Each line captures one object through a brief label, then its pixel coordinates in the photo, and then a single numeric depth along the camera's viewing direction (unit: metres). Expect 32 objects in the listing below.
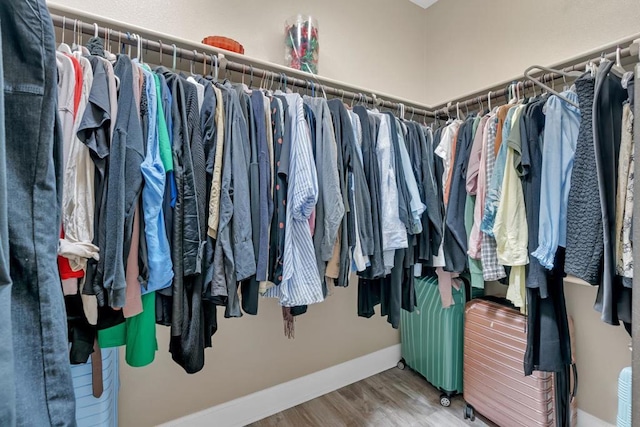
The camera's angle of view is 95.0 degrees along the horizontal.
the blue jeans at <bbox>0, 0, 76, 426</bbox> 0.33
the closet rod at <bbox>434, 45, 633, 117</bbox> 1.15
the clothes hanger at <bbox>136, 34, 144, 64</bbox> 1.06
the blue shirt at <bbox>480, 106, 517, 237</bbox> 1.25
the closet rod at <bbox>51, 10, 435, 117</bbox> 1.02
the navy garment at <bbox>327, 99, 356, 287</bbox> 1.16
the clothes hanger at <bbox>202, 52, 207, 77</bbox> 1.20
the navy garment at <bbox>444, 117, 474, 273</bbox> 1.42
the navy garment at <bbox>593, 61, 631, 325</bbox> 0.94
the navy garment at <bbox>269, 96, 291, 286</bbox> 1.08
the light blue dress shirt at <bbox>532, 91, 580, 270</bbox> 1.09
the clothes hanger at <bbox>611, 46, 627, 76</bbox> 1.03
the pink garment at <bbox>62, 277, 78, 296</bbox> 0.77
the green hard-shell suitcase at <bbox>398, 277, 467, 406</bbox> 1.84
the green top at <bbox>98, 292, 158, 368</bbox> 0.89
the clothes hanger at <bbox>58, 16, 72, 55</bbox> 0.87
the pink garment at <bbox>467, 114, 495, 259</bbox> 1.32
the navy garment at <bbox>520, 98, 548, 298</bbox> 1.14
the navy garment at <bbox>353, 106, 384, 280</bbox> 1.25
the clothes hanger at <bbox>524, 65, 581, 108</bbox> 1.09
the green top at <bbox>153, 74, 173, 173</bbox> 0.90
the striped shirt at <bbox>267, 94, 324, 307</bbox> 1.05
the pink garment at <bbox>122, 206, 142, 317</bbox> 0.84
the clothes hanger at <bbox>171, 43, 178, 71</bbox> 1.13
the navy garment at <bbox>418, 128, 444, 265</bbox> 1.41
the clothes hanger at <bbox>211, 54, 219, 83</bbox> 1.20
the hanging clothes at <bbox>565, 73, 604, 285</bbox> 0.97
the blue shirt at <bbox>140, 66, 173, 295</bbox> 0.85
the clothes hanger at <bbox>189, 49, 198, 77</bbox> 1.19
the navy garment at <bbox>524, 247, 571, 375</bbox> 1.19
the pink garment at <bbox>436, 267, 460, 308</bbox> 1.53
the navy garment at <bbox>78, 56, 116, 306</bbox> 0.80
